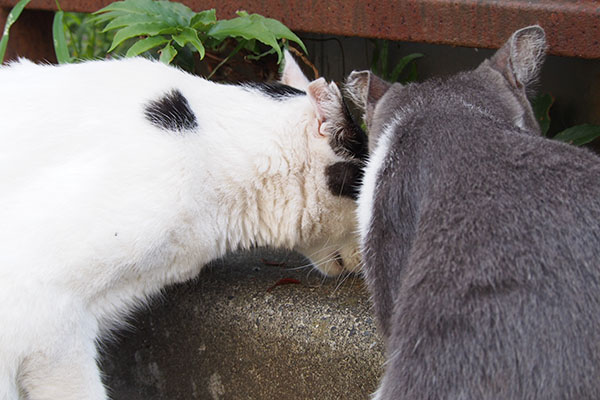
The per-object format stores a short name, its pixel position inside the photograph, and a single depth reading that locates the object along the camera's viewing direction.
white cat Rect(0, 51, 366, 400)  0.70
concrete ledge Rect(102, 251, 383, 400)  0.77
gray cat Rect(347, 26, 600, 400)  0.60
